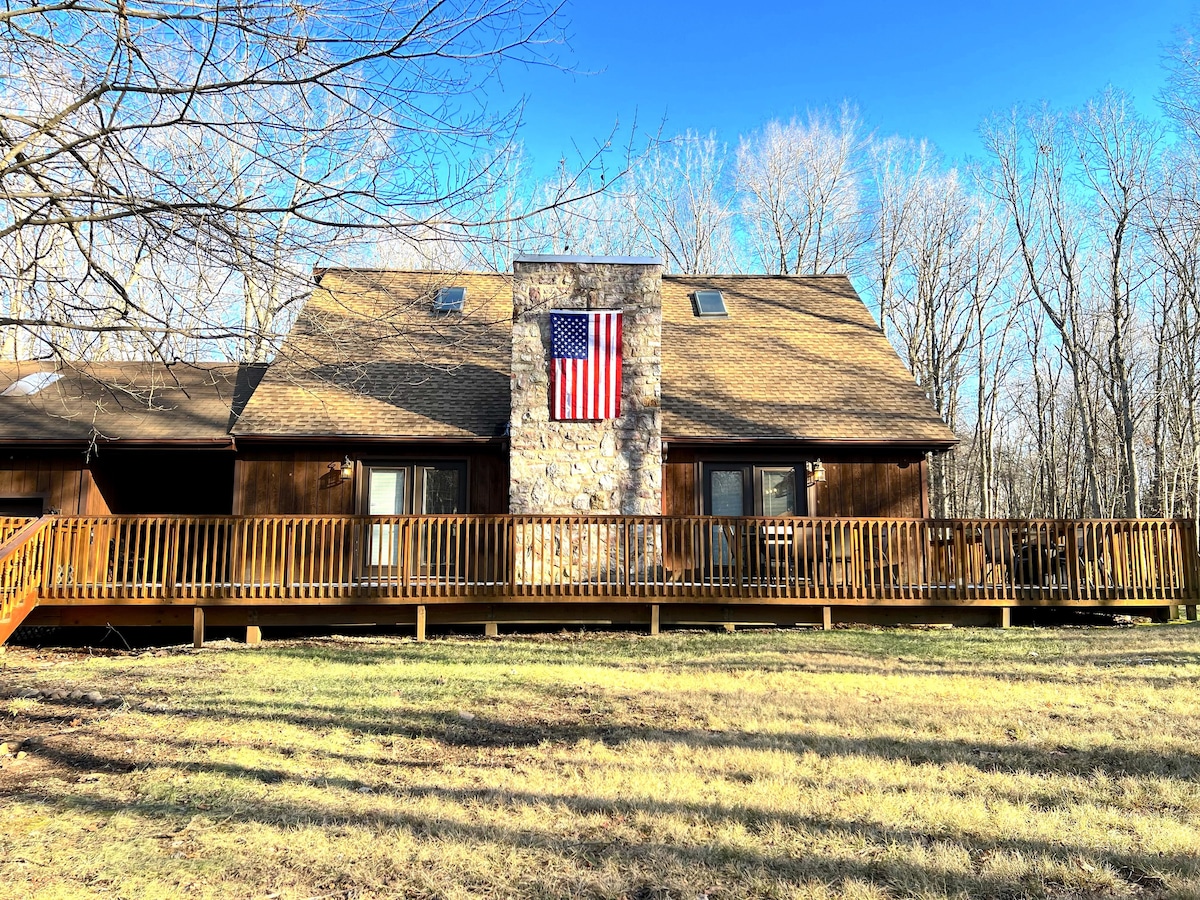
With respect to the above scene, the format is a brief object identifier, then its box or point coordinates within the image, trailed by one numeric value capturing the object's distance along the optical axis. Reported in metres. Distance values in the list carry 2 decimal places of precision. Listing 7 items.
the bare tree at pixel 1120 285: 20.27
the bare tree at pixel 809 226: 28.08
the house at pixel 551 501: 10.54
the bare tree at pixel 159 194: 3.80
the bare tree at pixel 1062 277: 24.53
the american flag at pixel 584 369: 11.58
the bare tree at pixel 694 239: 27.77
